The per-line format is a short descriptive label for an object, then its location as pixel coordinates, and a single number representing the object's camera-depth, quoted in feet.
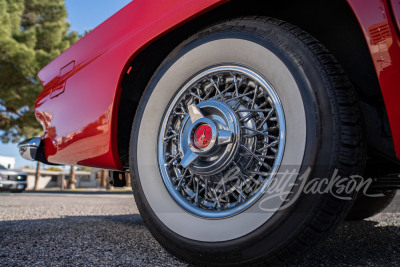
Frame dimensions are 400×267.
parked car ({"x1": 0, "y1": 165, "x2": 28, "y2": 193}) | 33.34
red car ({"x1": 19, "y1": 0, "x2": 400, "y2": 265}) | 2.75
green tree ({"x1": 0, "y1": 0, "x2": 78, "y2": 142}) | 46.65
